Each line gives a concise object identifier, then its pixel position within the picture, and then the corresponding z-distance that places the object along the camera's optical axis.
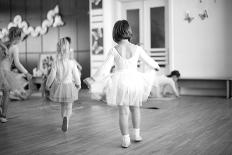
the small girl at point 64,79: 4.07
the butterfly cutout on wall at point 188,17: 8.08
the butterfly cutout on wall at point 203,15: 7.87
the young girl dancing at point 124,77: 3.27
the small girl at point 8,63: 4.73
